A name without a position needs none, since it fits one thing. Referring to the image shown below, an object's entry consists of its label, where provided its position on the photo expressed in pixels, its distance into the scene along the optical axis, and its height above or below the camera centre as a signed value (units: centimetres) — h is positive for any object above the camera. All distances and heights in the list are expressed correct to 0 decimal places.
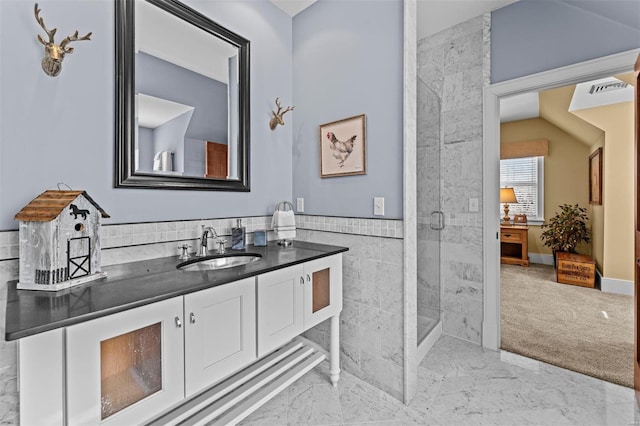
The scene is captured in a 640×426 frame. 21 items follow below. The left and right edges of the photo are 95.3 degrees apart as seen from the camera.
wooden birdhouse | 108 -12
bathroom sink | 166 -29
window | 538 +55
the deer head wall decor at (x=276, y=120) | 224 +71
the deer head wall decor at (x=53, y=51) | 122 +68
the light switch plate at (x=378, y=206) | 190 +4
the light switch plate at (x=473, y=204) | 253 +7
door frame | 243 +3
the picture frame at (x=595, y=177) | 397 +51
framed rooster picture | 200 +46
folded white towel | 209 -9
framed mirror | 150 +67
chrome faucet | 172 -16
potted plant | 448 -27
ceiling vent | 314 +138
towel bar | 232 +6
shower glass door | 236 +3
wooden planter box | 397 -81
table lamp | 537 +30
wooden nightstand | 513 -59
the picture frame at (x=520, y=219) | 536 -13
